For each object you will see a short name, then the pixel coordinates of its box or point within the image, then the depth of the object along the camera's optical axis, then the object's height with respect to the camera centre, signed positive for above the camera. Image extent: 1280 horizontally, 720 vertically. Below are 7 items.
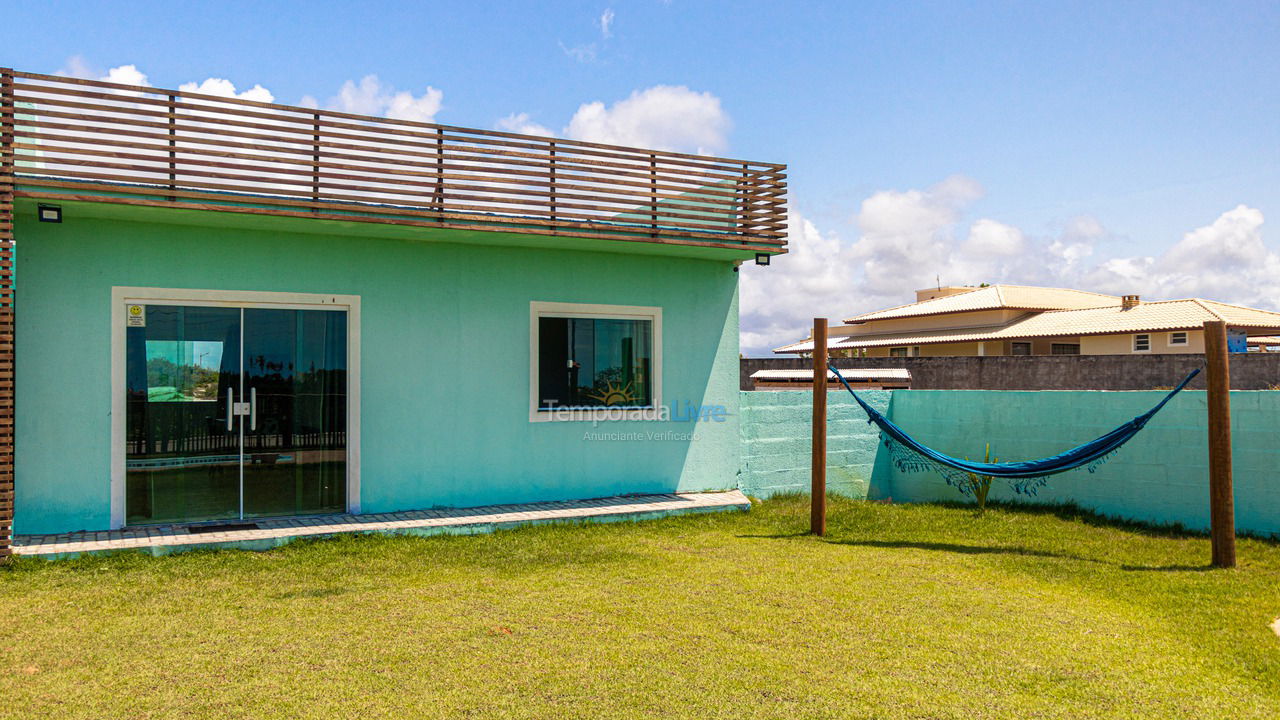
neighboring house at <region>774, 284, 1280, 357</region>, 27.31 +1.84
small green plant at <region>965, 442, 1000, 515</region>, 8.97 -1.22
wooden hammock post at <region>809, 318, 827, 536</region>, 7.64 -0.50
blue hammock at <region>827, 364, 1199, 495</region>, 7.02 -0.71
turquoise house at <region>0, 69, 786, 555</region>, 6.75 +0.63
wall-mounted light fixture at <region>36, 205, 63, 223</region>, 6.54 +1.33
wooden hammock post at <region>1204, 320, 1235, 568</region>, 6.19 -0.60
